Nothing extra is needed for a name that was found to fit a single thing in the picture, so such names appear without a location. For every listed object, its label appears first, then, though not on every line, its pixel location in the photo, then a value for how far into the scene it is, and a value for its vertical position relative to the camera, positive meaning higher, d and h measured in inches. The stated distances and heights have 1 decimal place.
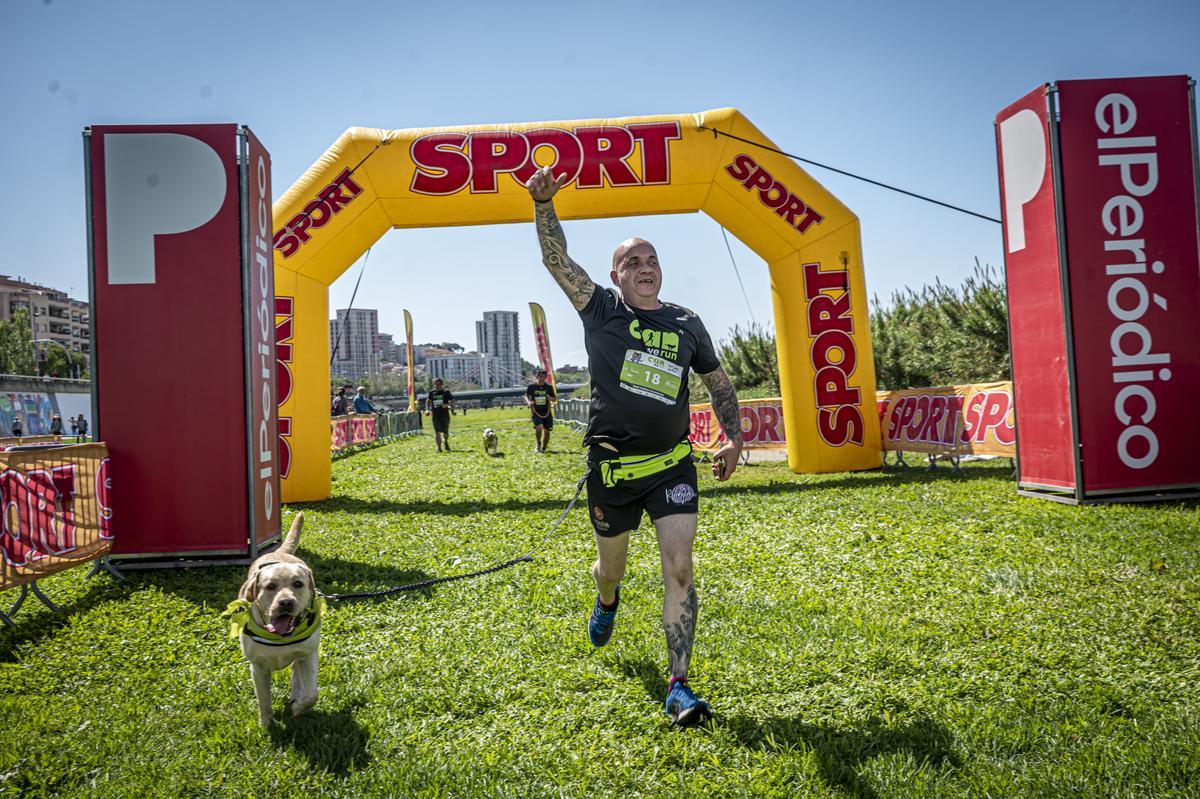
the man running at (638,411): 152.7 +1.1
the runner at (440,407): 841.8 +19.0
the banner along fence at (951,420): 425.7 -10.0
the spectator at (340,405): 1062.4 +31.3
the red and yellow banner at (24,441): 719.9 +0.3
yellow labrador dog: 144.4 -36.4
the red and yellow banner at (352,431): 908.6 -4.3
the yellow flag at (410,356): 1359.5 +120.8
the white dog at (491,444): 794.2 -21.8
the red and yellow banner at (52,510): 222.5 -21.9
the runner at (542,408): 797.2 +12.2
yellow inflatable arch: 454.3 +125.6
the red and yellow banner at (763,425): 634.2 -11.3
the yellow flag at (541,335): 1289.4 +139.6
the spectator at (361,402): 1091.0 +35.3
